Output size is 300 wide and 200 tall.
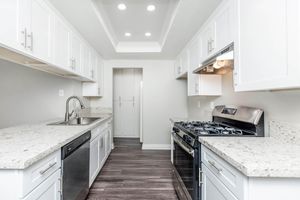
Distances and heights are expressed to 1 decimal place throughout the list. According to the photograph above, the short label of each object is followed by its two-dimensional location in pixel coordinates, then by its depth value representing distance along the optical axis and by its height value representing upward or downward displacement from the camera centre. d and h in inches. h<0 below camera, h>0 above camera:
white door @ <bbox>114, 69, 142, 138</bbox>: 242.8 +0.2
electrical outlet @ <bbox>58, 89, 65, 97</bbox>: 130.0 +6.5
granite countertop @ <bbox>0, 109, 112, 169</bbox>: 40.3 -11.7
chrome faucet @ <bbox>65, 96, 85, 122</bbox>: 107.7 -6.9
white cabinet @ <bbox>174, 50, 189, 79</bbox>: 137.4 +30.1
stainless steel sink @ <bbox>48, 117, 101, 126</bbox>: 123.2 -11.7
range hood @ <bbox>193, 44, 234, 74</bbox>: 66.4 +16.0
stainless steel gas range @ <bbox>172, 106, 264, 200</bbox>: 64.4 -11.3
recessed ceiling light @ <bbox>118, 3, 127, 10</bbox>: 97.4 +50.1
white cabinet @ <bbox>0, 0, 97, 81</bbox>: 53.6 +23.5
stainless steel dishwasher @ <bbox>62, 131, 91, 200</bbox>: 62.8 -24.9
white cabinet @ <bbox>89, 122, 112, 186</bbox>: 100.1 -28.4
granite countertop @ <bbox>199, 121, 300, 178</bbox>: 34.5 -11.4
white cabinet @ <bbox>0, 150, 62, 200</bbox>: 40.1 -18.5
